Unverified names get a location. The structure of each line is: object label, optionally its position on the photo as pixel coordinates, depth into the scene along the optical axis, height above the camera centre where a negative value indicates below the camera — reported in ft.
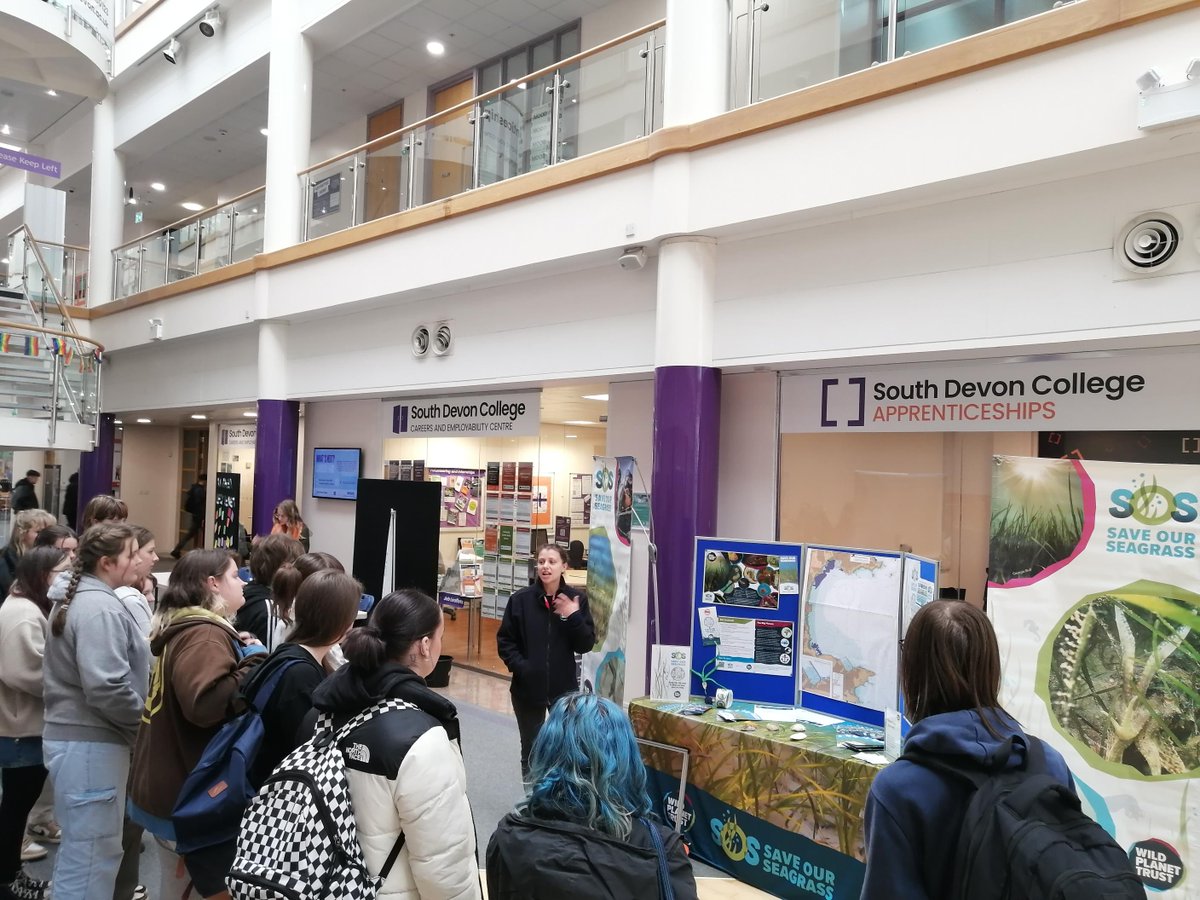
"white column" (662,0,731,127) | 19.62 +9.73
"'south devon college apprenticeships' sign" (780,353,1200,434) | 15.42 +1.78
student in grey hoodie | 10.25 -3.15
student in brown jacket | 8.49 -2.53
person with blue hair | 5.43 -2.40
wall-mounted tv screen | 33.55 -0.21
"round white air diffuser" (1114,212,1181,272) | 14.20 +4.18
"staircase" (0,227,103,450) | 36.19 +4.21
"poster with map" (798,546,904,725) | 12.66 -2.39
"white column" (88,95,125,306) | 45.65 +13.95
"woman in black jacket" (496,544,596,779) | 15.65 -3.16
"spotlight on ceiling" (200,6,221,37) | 36.35 +19.18
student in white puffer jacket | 6.43 -2.45
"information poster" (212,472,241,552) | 39.52 -2.05
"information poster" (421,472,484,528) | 30.76 -1.00
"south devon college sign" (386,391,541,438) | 26.66 +1.86
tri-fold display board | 12.66 -2.33
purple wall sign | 33.24 +11.87
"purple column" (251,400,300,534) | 33.91 +0.44
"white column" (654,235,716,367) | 19.77 +4.09
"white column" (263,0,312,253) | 32.68 +13.20
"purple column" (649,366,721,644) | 19.39 -0.11
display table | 11.32 -4.65
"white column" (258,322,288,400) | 33.63 +4.20
